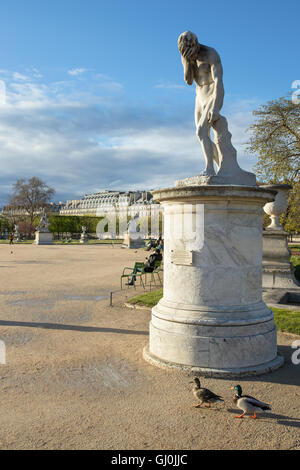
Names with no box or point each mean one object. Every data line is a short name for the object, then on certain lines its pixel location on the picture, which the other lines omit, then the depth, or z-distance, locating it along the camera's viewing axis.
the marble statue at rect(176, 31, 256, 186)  4.96
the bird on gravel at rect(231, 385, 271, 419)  3.34
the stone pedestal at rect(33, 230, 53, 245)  39.64
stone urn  10.22
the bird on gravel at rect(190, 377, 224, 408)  3.45
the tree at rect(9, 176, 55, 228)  56.94
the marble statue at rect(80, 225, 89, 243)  45.93
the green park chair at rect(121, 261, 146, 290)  10.70
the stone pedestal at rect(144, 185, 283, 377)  4.44
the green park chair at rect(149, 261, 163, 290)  11.12
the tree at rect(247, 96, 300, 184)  16.55
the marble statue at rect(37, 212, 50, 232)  40.34
